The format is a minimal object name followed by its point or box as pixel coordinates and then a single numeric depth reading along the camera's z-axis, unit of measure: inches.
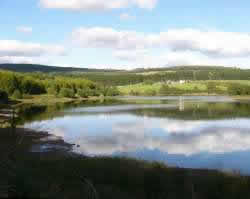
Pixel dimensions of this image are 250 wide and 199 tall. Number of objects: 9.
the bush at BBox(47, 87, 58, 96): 4035.4
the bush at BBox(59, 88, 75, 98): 4018.2
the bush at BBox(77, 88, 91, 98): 4360.2
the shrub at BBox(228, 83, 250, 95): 4707.2
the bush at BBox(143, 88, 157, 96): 5585.6
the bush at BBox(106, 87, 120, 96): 4822.8
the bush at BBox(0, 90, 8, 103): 2624.0
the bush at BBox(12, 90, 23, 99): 3206.2
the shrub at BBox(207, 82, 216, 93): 5538.4
